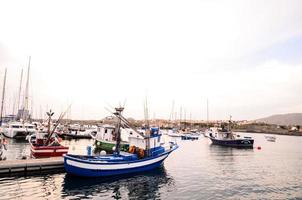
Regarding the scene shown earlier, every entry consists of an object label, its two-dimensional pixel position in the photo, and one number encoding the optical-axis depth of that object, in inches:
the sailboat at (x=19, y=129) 2251.5
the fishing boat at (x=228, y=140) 2358.5
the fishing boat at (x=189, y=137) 3393.2
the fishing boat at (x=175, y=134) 3627.5
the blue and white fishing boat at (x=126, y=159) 928.3
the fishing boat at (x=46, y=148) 1218.0
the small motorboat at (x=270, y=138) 3420.3
